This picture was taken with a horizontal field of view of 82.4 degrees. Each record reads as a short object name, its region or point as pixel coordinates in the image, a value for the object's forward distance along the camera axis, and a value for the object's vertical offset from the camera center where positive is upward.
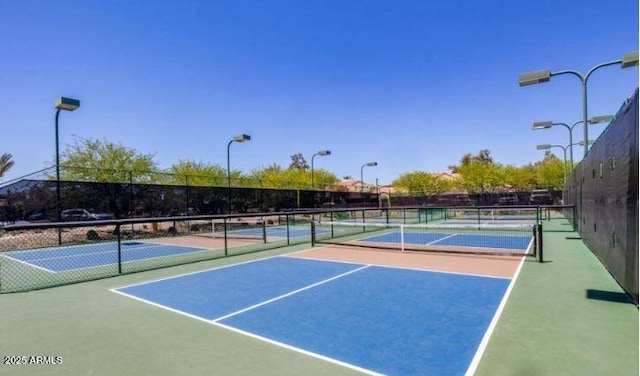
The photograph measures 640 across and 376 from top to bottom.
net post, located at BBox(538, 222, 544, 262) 9.30 -1.53
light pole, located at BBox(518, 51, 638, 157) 10.21 +3.44
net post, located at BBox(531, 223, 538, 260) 9.89 -1.51
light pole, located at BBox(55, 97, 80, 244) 13.23 +3.31
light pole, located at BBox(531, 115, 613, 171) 16.27 +2.89
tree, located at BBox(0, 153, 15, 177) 28.50 +2.52
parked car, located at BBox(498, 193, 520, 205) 37.12 -1.25
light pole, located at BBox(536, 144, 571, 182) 25.04 +2.77
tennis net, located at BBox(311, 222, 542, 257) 12.05 -2.12
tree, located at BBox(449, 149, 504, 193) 52.69 +1.58
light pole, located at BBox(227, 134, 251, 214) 21.09 +3.00
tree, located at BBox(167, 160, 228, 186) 27.38 +1.79
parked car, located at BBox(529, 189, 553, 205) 36.03 -1.15
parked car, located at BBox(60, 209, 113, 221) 16.16 -1.00
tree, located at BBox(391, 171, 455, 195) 57.27 +0.78
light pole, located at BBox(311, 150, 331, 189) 29.78 +3.08
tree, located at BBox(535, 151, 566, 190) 51.62 +1.62
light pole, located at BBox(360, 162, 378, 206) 38.69 +2.63
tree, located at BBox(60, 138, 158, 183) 19.42 +1.71
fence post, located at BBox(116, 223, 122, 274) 9.14 -1.64
